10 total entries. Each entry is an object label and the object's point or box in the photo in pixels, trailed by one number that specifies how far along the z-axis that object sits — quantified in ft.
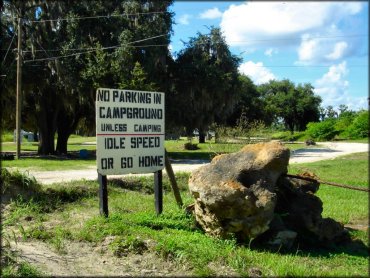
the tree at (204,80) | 92.32
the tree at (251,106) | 176.22
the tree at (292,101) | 240.57
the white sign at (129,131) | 25.21
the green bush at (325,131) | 154.45
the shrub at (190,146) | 122.93
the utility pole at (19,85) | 72.95
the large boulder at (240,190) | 19.72
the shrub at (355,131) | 91.16
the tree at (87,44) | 79.41
